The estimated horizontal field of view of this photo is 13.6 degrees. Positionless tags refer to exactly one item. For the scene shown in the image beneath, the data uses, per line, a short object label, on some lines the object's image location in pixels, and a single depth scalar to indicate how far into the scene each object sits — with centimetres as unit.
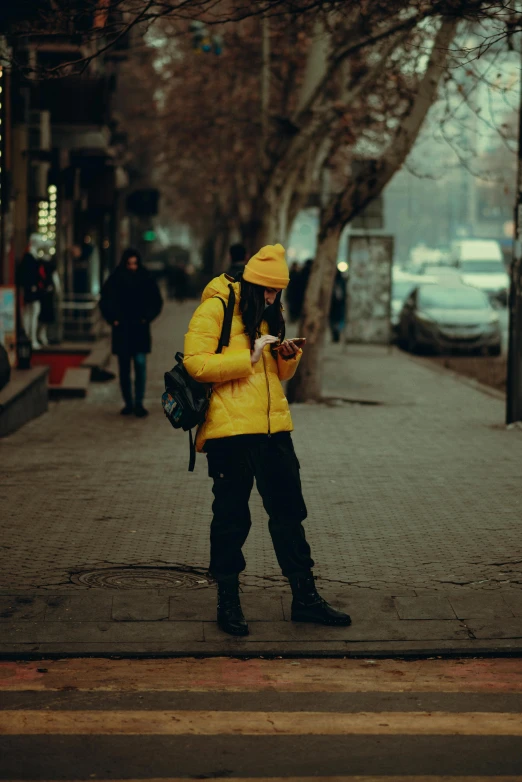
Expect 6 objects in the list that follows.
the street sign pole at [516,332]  2170
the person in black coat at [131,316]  2331
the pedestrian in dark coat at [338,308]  4660
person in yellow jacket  975
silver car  4414
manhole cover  1133
